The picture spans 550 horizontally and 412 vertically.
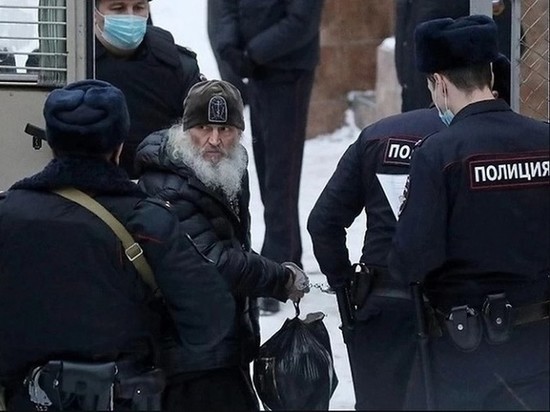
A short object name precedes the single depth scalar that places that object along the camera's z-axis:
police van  10.49
